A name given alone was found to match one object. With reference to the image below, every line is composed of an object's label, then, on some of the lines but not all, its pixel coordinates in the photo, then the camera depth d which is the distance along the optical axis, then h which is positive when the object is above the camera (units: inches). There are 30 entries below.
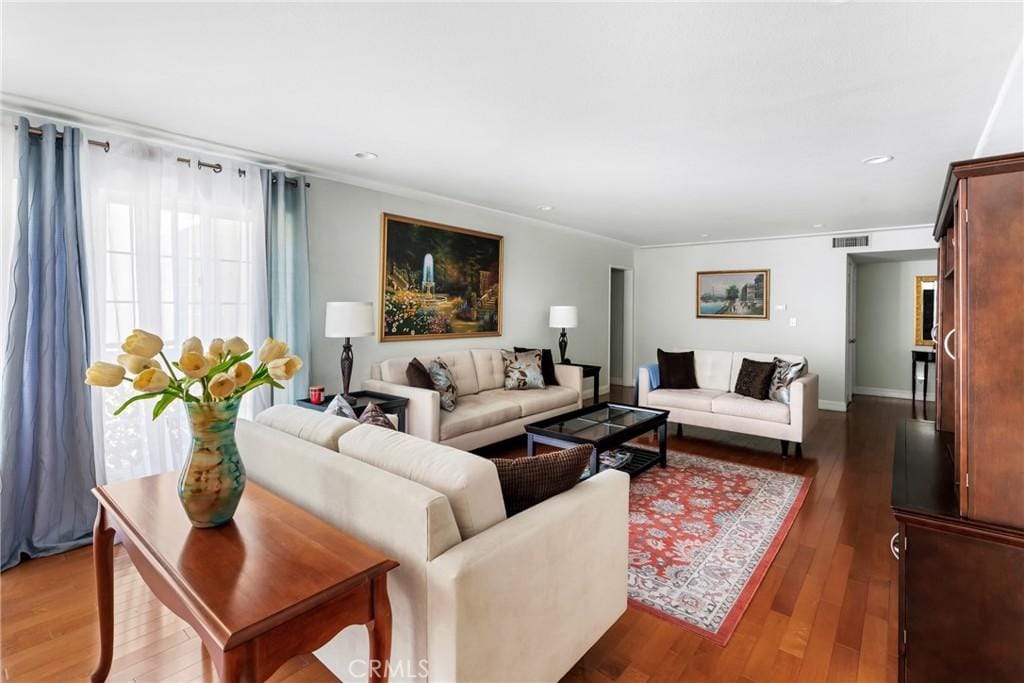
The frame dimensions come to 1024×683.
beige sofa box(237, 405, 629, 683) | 49.4 -23.8
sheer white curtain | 111.2 +17.7
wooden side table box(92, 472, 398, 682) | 38.2 -21.7
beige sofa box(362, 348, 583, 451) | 145.3 -22.9
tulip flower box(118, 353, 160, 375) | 49.0 -2.6
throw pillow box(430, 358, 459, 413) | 155.7 -15.6
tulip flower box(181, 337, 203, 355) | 51.4 -1.0
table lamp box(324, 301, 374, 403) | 138.3 +4.6
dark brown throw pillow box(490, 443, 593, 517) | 63.6 -18.7
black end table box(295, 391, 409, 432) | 137.8 -19.3
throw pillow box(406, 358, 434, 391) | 157.9 -13.3
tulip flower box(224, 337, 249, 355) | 53.9 -1.0
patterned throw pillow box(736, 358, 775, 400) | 180.9 -16.8
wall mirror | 265.9 +13.2
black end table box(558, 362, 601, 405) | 218.5 -16.7
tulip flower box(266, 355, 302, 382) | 54.4 -3.5
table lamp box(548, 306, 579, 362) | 226.8 +8.6
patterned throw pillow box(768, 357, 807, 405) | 174.2 -15.6
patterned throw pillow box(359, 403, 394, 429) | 88.4 -15.0
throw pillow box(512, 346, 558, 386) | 203.6 -14.2
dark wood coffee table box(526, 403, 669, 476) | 130.2 -27.6
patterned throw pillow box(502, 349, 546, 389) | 193.0 -14.6
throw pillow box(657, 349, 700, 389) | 201.5 -15.0
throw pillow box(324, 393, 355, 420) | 99.4 -14.8
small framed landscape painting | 265.9 +22.7
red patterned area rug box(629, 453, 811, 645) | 85.0 -45.3
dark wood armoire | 53.5 -18.2
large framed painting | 173.0 +21.2
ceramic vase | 52.1 -14.3
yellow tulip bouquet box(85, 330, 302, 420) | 48.4 -3.5
